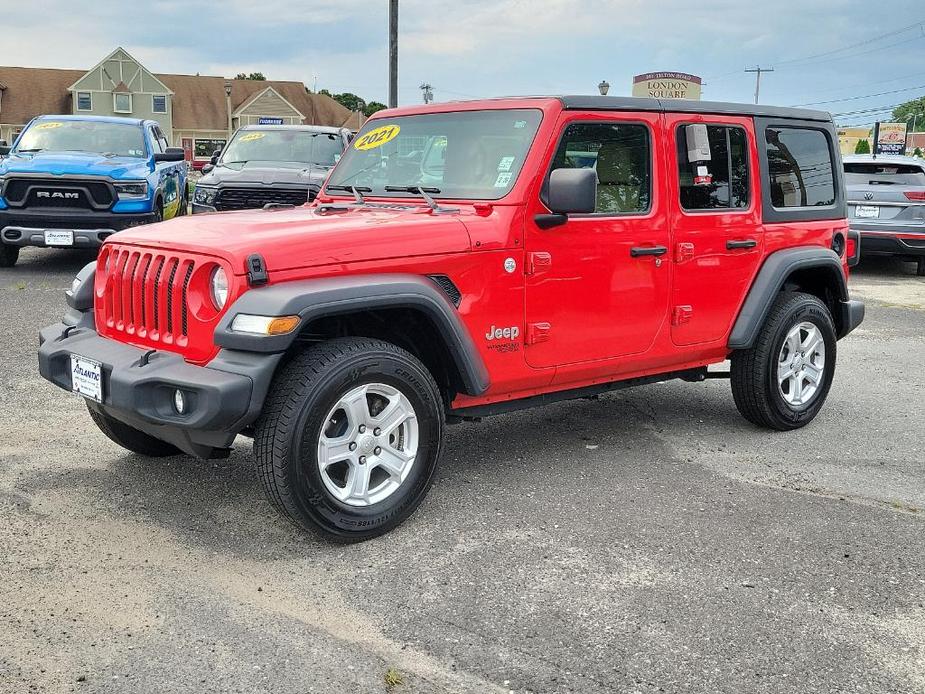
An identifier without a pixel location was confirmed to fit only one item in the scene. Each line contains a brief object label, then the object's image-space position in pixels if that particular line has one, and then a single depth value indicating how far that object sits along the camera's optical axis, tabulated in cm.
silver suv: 1292
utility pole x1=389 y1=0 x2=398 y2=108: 1848
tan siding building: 6656
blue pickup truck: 1099
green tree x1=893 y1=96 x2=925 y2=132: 11069
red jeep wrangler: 370
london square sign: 3441
